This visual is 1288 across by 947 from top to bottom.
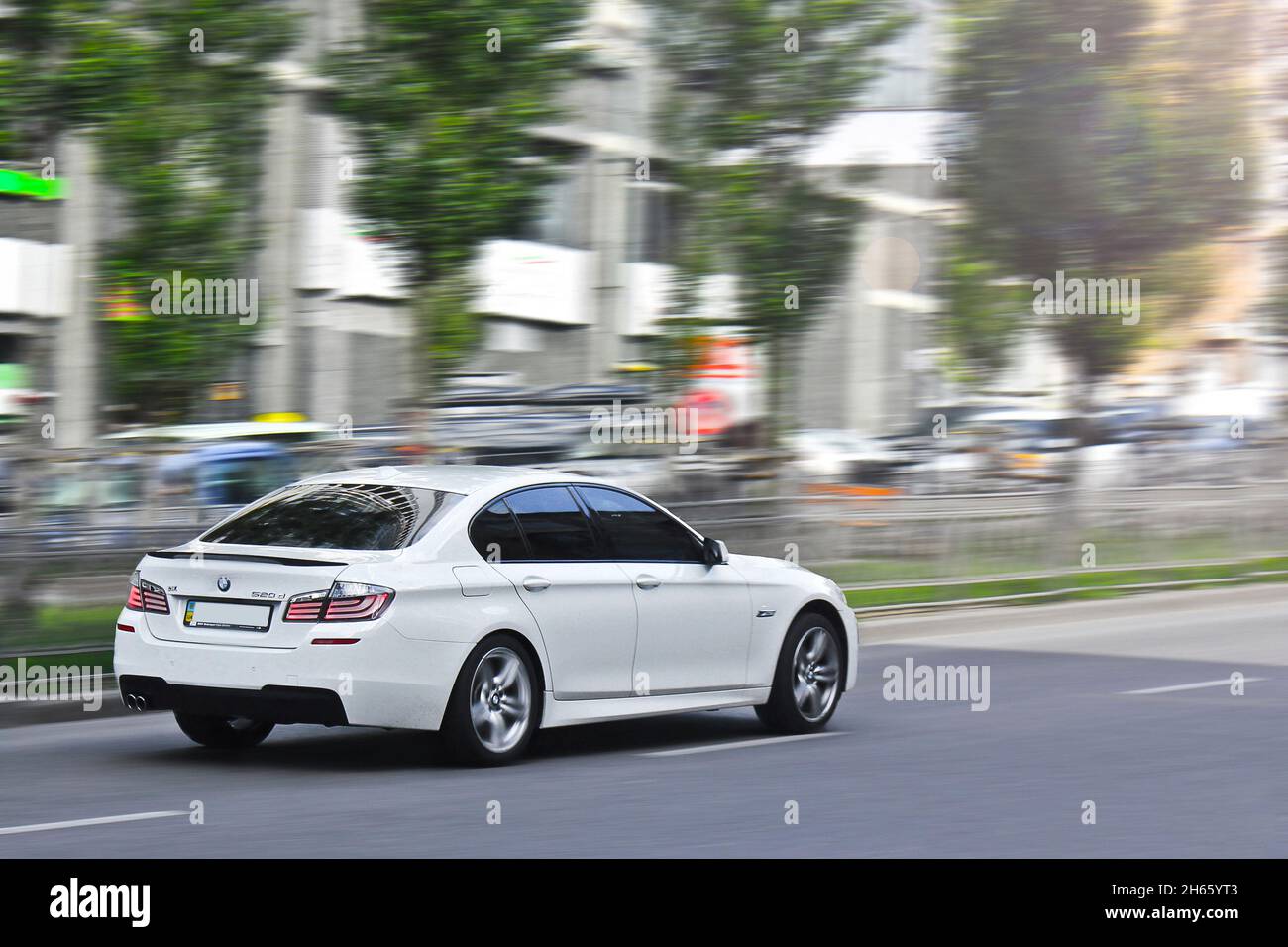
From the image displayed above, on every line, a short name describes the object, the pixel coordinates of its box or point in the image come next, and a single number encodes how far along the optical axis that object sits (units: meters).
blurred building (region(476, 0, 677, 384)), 42.41
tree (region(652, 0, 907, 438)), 19.28
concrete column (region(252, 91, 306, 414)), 35.16
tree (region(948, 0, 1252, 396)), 23.34
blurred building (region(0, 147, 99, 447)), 28.84
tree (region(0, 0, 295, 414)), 12.26
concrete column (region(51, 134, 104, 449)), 15.05
